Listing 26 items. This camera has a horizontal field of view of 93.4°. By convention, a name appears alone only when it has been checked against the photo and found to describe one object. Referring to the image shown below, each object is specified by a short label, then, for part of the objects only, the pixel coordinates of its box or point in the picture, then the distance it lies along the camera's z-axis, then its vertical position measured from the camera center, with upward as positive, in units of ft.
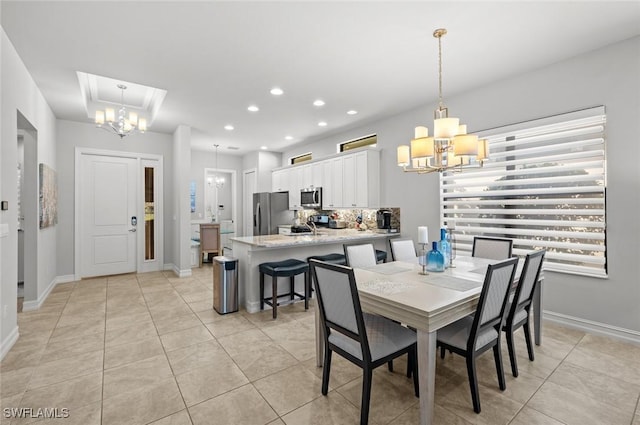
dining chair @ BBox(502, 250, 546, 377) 7.41 -2.36
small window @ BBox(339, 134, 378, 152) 18.65 +4.53
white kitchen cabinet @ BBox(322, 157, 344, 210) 19.30 +1.95
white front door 18.35 -0.13
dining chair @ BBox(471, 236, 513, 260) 10.73 -1.32
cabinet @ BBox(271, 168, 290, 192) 24.47 +2.70
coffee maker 16.84 -0.44
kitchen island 12.48 -1.74
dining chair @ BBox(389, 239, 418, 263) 10.81 -1.40
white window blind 10.16 +0.77
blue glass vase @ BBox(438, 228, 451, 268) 8.94 -1.06
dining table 5.56 -1.77
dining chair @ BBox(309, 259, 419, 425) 5.81 -2.62
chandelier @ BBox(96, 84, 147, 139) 13.04 +4.17
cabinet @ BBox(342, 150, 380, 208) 17.37 +1.97
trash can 12.25 -2.96
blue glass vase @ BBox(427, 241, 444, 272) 8.46 -1.38
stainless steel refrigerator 23.90 +0.04
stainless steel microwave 20.65 +1.04
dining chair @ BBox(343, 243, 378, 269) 9.35 -1.40
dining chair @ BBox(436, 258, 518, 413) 6.19 -2.66
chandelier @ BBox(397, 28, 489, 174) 7.69 +1.80
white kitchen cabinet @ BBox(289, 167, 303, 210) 22.94 +2.01
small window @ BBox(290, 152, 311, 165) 24.16 +4.51
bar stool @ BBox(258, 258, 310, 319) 11.70 -2.39
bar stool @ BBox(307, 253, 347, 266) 13.49 -2.07
